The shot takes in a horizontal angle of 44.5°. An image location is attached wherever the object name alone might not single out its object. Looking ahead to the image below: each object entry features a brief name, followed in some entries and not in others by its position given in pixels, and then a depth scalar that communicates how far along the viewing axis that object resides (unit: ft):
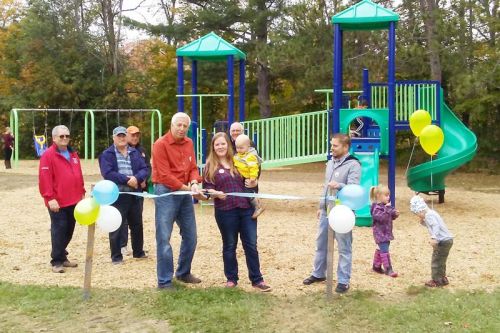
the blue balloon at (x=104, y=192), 18.15
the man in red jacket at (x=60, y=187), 21.20
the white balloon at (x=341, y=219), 16.66
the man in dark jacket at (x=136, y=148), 23.86
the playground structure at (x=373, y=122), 33.99
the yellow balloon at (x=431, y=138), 23.73
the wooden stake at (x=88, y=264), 18.02
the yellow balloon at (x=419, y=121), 27.55
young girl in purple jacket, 20.67
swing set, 63.10
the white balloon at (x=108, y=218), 18.45
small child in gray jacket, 18.83
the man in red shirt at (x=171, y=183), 18.30
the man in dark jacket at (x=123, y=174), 22.67
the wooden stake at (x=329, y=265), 17.40
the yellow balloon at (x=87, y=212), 18.12
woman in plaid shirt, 18.06
